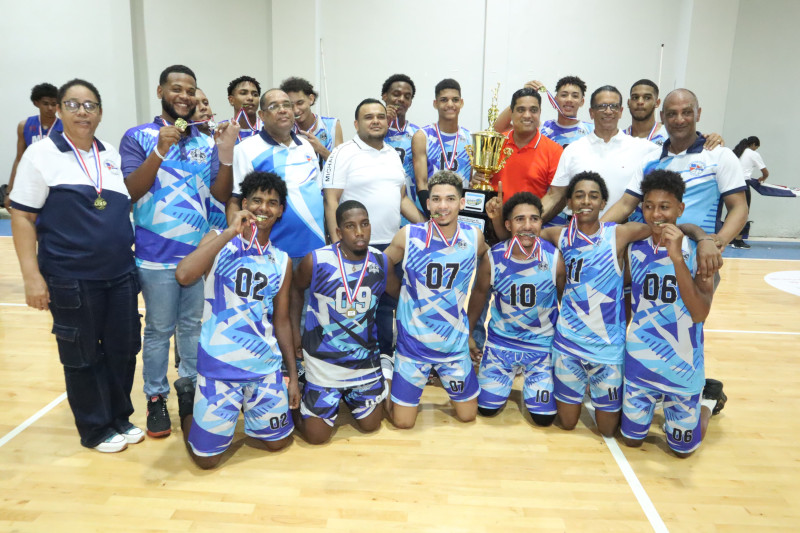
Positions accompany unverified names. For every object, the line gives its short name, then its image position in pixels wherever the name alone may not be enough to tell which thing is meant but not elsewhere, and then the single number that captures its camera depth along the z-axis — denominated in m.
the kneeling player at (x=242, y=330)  2.88
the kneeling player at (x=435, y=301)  3.38
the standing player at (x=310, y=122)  4.43
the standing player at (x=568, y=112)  4.65
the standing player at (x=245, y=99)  4.58
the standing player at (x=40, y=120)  5.45
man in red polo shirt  3.90
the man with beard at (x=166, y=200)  3.08
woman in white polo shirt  2.66
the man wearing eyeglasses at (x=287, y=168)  3.34
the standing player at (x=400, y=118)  4.59
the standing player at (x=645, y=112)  3.98
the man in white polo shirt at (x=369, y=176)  3.73
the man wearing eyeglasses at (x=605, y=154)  3.72
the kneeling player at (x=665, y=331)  2.96
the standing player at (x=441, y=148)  4.23
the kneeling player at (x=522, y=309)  3.43
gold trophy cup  3.85
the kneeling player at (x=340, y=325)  3.19
